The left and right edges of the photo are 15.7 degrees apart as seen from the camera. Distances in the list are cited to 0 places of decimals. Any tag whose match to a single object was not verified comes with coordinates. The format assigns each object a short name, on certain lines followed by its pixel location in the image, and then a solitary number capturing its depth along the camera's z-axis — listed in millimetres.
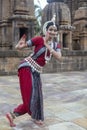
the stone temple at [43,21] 11589
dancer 4574
